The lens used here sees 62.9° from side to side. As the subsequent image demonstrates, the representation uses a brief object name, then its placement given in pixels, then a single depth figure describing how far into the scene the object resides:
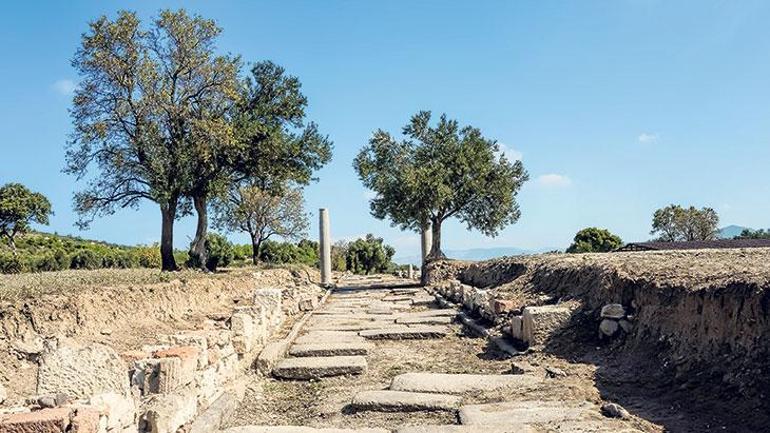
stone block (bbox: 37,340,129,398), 4.48
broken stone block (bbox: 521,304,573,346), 7.64
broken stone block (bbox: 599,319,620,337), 7.27
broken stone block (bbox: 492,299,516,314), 9.81
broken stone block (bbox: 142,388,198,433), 4.31
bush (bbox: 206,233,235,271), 26.11
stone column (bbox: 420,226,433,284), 27.09
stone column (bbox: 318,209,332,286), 27.77
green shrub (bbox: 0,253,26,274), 19.66
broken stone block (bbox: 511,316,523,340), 8.24
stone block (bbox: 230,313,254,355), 7.52
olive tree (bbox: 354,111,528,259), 23.92
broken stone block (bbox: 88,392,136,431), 3.84
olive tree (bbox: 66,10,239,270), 18.67
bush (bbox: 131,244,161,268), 27.42
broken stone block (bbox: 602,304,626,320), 7.36
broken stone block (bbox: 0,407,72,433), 3.41
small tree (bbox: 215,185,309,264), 32.68
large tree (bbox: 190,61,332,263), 20.25
